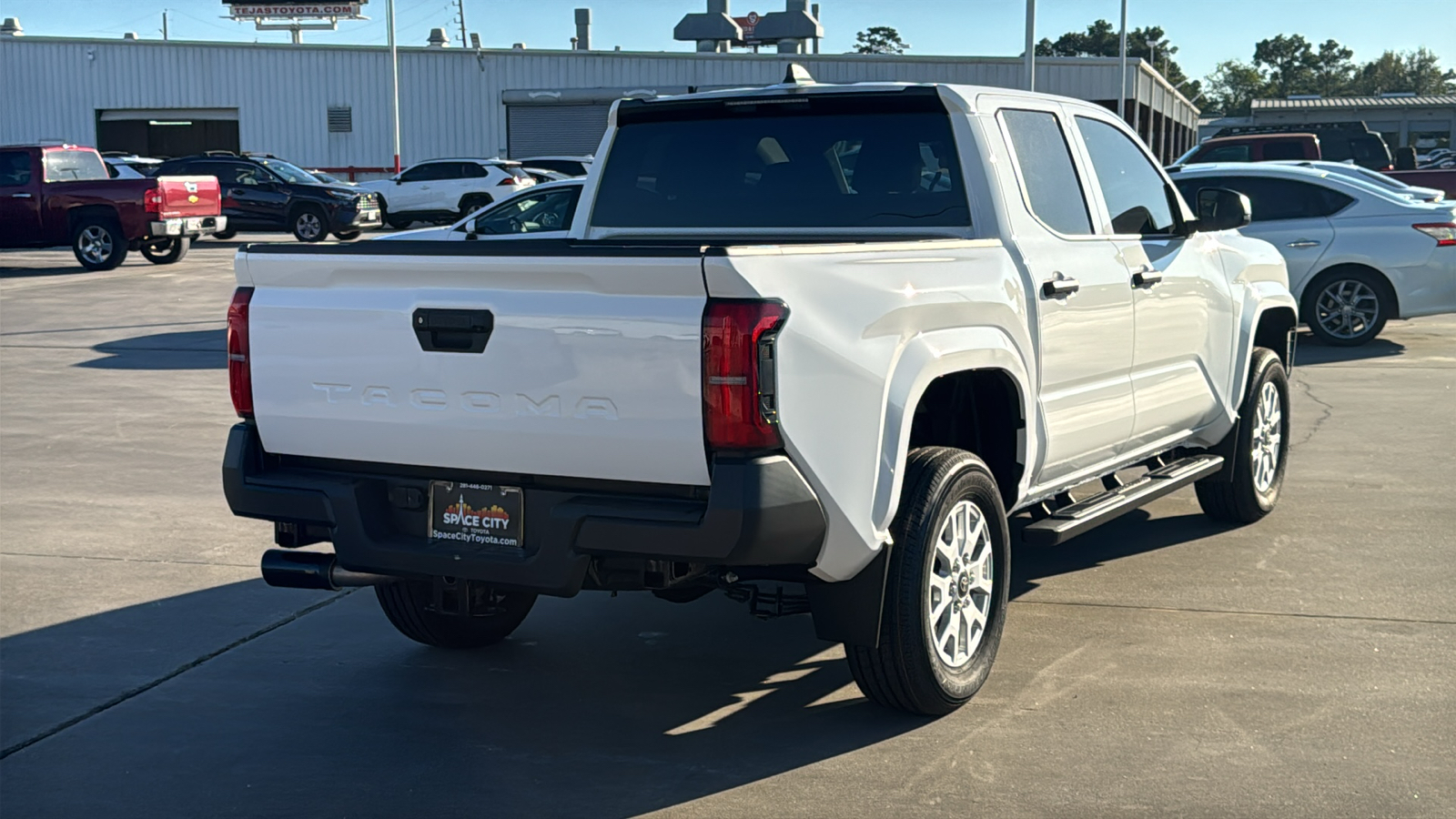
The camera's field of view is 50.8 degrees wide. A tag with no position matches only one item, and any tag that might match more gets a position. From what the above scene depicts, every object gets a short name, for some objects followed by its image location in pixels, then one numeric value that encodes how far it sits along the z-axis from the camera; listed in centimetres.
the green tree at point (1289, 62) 14888
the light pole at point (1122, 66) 4697
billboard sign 6100
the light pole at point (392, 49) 4531
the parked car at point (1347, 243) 1405
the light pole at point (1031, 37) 2759
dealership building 4856
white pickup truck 399
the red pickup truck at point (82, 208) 2347
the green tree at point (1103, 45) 13512
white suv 3409
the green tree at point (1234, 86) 14290
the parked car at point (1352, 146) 2983
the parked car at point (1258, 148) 2358
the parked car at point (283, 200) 2995
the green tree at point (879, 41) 13588
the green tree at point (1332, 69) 14712
